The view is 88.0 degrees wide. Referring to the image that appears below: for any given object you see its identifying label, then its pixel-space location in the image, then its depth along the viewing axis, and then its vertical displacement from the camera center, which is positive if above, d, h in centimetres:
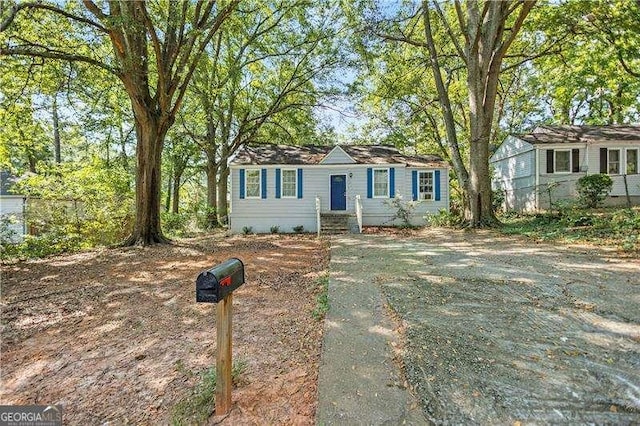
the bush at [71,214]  1000 -19
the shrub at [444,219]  1373 -63
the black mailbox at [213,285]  194 -46
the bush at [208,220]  1748 -69
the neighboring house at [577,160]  1546 +207
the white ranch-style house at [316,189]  1437 +75
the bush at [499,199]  1959 +27
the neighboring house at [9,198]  1487 +54
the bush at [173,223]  1659 -78
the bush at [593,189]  1318 +55
